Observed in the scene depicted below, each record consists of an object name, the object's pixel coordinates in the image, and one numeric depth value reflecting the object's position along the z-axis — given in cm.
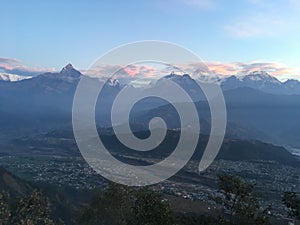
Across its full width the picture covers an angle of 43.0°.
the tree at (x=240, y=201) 2906
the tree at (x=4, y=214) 2366
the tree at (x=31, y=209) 2569
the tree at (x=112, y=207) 3778
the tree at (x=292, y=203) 2723
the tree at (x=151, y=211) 2847
